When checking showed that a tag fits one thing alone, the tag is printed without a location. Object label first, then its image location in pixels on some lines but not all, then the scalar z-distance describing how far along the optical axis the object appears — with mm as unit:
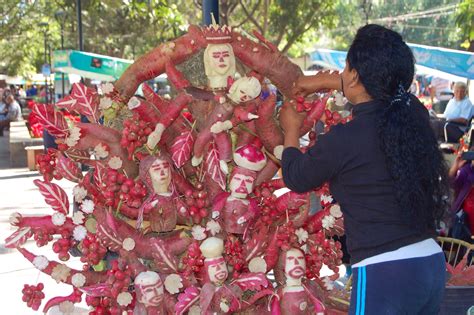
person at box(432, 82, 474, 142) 8406
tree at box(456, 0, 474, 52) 8555
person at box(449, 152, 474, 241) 4546
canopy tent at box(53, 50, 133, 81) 12422
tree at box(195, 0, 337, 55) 19125
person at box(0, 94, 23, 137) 18947
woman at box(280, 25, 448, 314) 1876
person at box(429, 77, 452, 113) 17775
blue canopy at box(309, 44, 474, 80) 9047
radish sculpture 2434
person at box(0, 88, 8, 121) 19141
